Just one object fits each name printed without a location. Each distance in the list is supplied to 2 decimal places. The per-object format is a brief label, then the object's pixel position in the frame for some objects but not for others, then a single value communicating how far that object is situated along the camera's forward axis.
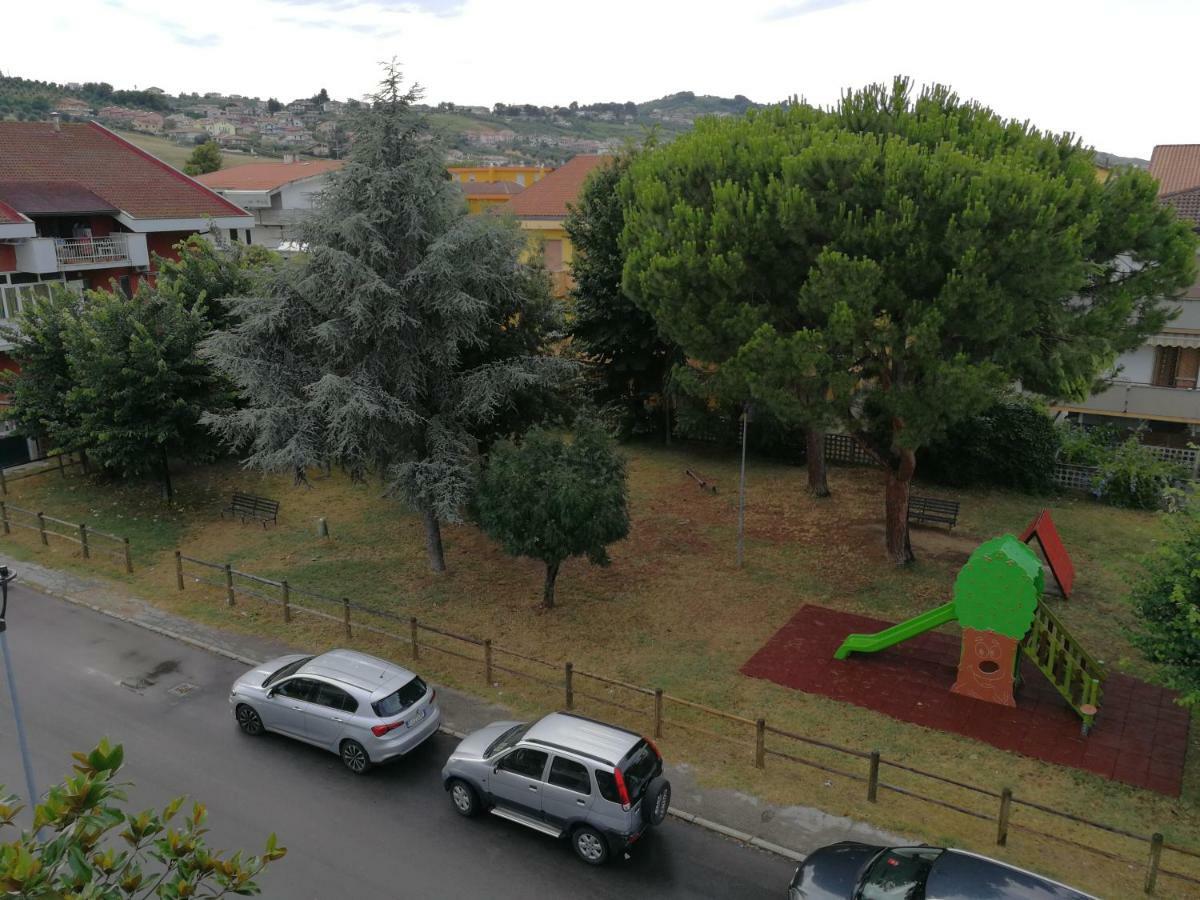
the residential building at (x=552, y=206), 45.91
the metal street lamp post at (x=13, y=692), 11.29
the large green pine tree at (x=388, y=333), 17.88
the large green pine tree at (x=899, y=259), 16.22
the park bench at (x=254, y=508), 25.08
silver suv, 11.37
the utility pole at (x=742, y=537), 20.94
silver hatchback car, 13.41
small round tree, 17.42
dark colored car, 9.38
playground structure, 14.67
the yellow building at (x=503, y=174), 73.94
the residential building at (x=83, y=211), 32.41
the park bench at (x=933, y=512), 23.41
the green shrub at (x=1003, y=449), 26.34
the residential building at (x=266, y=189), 56.72
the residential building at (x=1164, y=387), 29.97
